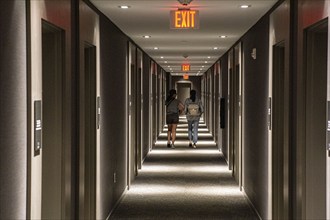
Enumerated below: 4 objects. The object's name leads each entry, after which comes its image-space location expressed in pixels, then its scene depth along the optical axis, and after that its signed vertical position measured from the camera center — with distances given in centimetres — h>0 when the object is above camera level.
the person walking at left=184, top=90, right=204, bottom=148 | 1527 -46
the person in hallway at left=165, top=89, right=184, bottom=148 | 1588 -53
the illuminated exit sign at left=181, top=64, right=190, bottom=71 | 1891 +73
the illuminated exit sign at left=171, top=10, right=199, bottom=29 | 607 +69
